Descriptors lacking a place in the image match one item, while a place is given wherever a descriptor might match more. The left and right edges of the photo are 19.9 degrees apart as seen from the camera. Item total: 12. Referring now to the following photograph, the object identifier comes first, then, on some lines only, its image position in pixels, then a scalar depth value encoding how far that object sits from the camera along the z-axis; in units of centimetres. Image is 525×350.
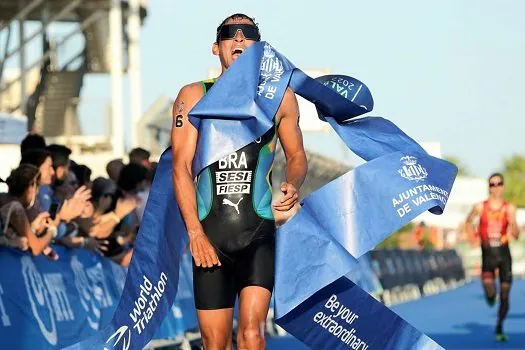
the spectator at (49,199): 1174
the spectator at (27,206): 1106
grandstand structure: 3331
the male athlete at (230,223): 768
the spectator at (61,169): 1302
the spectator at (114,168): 1495
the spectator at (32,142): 1320
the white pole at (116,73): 3228
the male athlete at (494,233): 1923
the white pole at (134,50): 3525
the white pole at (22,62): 3344
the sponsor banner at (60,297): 1011
